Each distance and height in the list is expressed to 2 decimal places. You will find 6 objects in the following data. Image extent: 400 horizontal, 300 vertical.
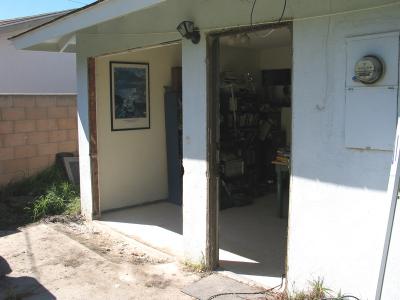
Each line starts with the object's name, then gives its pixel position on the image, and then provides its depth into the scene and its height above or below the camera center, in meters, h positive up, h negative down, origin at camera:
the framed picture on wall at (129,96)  6.51 +0.21
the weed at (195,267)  4.39 -1.59
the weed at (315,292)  3.36 -1.41
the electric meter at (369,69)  2.89 +0.26
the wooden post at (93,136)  6.16 -0.37
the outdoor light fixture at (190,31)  4.23 +0.75
